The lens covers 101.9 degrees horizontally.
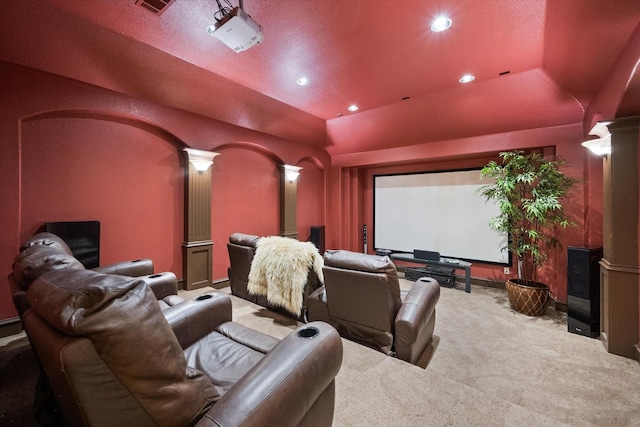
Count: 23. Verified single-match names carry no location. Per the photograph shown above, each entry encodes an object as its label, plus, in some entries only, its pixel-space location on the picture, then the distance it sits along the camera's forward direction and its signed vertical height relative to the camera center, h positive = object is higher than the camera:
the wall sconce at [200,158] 3.86 +0.84
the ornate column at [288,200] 5.30 +0.28
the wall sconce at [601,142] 2.56 +0.76
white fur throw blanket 2.59 -0.58
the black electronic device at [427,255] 4.76 -0.76
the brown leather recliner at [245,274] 2.78 -0.75
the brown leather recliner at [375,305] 2.08 -0.78
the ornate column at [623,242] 2.44 -0.27
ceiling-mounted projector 1.96 +1.46
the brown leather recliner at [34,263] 1.19 -0.25
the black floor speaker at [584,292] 2.86 -0.87
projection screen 4.68 -0.03
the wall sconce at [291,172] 5.27 +0.86
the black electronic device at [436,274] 4.56 -1.11
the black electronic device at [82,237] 2.80 -0.27
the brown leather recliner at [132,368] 0.67 -0.46
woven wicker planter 3.35 -1.10
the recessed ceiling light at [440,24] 2.31 +1.74
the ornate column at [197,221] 3.89 -0.12
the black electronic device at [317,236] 5.93 -0.52
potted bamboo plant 3.34 +0.02
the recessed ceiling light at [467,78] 3.32 +1.77
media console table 4.36 -0.88
